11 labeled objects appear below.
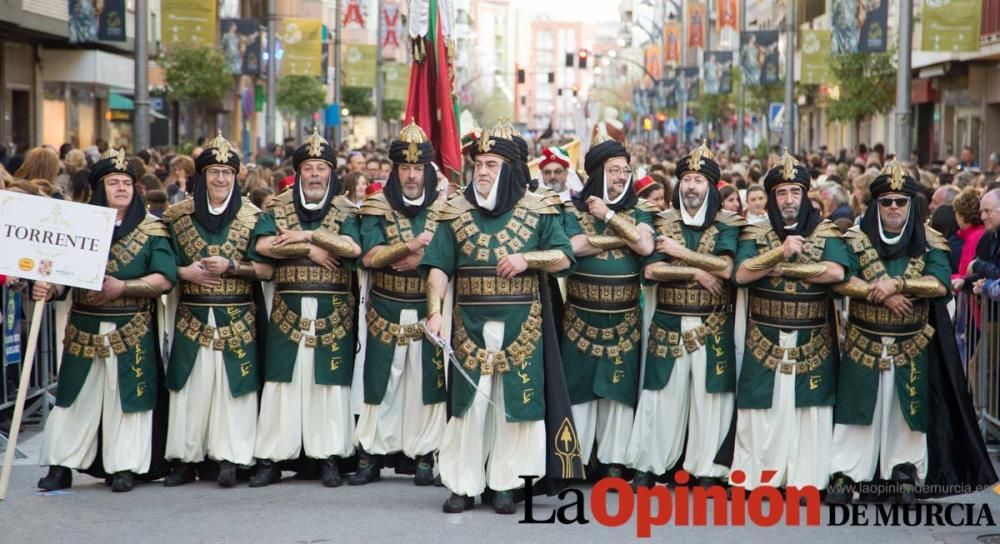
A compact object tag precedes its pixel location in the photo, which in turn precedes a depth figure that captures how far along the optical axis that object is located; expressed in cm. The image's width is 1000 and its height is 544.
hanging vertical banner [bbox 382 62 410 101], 5159
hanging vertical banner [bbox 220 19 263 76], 3472
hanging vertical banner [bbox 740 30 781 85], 3809
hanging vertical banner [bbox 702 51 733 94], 4784
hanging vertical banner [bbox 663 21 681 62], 7131
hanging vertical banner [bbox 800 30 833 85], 3259
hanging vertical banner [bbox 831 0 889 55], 2602
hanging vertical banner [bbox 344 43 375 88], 4475
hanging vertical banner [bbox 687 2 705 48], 5781
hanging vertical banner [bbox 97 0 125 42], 2588
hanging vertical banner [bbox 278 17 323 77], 3694
